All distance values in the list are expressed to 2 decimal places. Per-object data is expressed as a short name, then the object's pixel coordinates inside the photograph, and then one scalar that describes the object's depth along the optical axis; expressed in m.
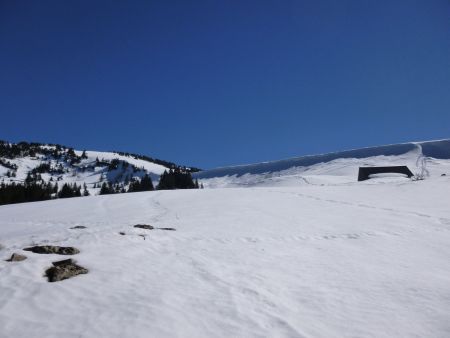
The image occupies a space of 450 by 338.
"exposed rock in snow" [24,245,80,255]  10.20
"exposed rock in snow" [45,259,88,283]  7.86
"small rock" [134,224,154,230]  15.00
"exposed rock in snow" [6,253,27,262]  9.14
